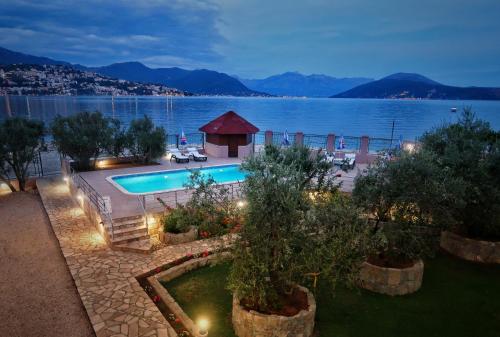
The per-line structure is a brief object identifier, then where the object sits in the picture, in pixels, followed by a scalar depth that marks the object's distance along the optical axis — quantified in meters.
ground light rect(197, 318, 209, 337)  5.81
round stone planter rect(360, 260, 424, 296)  8.18
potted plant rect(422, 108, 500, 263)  9.27
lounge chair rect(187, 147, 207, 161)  21.87
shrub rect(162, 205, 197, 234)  10.76
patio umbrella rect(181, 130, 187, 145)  27.38
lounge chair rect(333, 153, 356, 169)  19.53
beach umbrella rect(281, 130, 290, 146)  25.56
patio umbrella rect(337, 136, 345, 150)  24.81
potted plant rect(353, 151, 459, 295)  7.92
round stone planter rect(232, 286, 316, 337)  6.15
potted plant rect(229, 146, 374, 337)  5.87
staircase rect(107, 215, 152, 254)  9.91
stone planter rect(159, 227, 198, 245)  10.48
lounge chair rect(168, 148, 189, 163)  21.20
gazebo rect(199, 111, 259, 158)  23.09
